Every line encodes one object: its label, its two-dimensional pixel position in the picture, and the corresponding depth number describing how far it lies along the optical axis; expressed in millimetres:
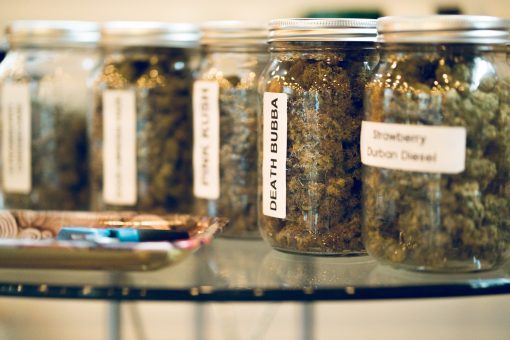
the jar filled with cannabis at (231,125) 971
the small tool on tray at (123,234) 853
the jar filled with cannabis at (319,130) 871
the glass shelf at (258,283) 807
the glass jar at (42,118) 1076
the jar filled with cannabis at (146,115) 1020
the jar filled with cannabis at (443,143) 806
